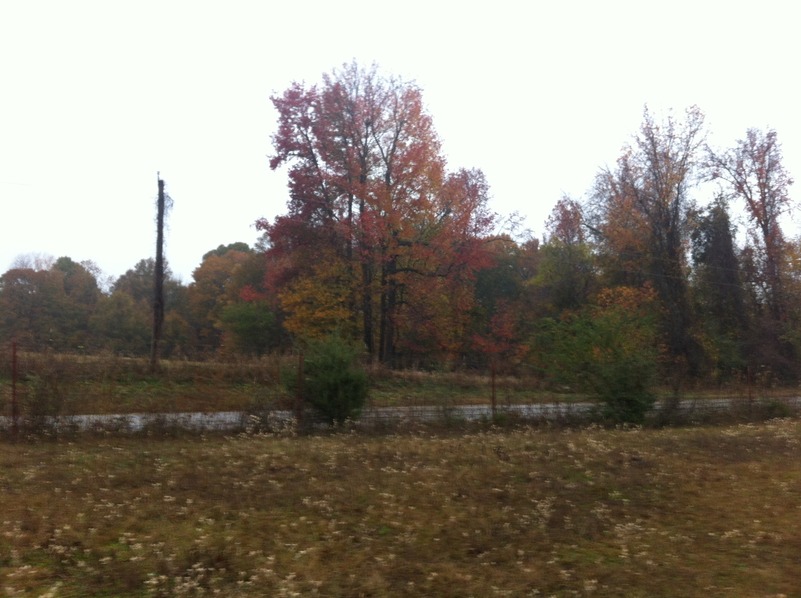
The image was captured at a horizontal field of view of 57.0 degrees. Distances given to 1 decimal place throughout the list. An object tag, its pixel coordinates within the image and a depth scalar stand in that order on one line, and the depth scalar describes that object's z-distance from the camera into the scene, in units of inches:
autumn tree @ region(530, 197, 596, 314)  1812.3
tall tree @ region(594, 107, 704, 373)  1660.9
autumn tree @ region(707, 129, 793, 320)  1775.3
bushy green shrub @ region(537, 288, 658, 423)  701.9
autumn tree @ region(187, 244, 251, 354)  2225.6
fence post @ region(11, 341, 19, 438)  532.4
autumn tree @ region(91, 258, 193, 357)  1846.7
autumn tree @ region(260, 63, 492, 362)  1354.6
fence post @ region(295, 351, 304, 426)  620.0
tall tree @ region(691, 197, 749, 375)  1774.1
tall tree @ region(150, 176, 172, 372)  1082.7
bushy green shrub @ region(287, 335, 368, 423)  625.9
